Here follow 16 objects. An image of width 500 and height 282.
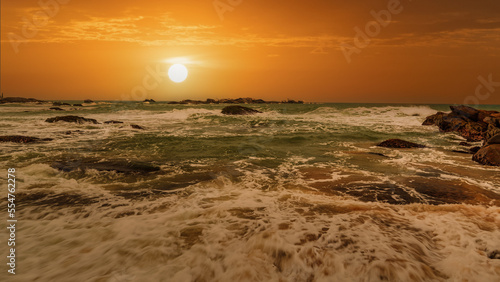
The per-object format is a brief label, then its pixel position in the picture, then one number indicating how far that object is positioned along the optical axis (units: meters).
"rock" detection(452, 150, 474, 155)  11.97
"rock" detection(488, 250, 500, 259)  3.70
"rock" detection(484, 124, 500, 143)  13.67
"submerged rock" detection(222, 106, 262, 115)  39.79
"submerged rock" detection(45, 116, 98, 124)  23.68
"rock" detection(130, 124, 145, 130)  21.27
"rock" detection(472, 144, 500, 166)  9.44
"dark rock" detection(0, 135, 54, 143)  13.20
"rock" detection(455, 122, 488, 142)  17.36
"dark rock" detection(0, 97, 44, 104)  86.00
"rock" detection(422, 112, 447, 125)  24.41
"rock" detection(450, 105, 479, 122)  20.69
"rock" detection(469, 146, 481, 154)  12.27
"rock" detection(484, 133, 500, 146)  10.23
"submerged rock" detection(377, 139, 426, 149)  13.15
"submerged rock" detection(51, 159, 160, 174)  8.43
